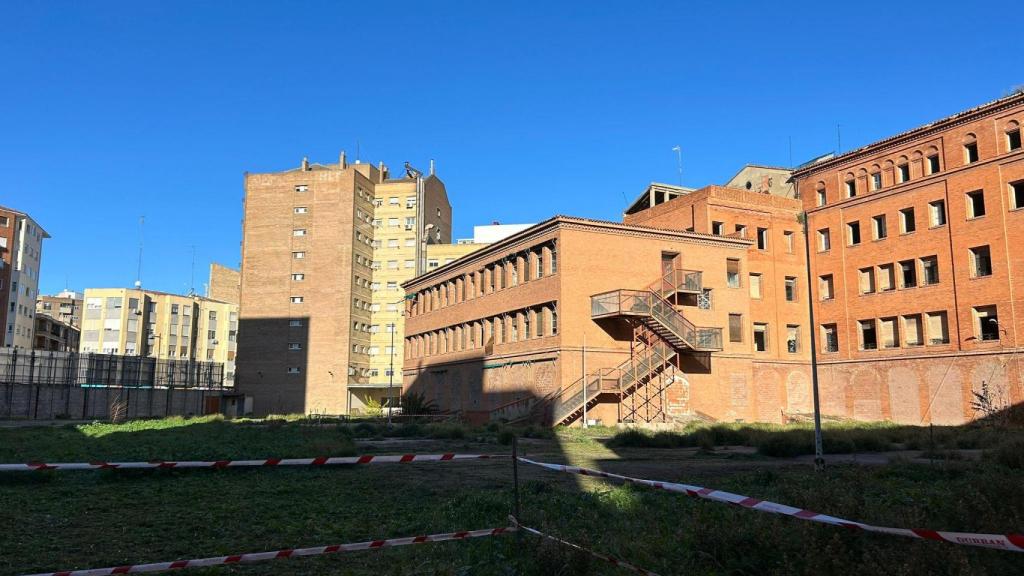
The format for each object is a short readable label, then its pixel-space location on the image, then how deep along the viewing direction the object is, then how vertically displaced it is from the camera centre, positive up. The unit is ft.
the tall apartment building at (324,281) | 249.34 +38.23
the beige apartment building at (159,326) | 336.90 +30.19
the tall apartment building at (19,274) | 277.85 +45.08
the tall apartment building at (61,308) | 422.00 +46.51
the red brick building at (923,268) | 124.36 +22.40
